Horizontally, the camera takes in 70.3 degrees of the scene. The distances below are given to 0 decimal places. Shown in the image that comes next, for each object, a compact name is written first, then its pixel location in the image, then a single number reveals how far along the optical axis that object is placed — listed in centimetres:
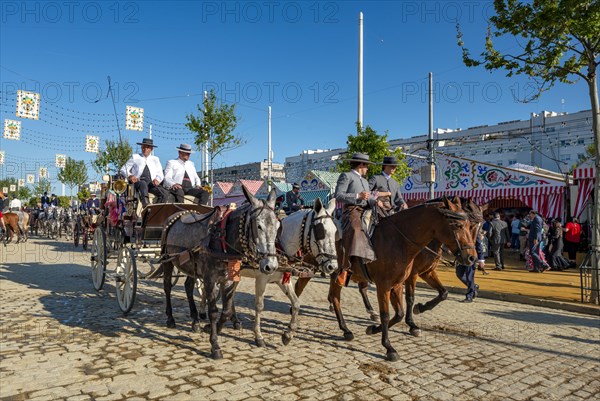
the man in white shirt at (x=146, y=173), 836
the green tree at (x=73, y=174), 4822
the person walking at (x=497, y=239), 1692
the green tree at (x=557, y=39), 933
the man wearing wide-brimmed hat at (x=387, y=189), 722
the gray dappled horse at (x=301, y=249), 575
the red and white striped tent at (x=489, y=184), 1823
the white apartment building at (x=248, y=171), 9606
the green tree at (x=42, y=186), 7366
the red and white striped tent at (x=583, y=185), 1605
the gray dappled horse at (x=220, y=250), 523
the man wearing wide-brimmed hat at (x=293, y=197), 1374
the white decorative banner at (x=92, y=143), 2668
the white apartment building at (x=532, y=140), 5072
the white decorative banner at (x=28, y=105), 1819
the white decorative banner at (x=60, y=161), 3628
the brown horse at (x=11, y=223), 2186
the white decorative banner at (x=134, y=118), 2055
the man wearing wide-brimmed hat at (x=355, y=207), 614
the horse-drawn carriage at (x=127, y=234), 772
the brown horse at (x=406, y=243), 602
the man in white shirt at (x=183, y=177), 861
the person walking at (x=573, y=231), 1636
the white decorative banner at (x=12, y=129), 2250
